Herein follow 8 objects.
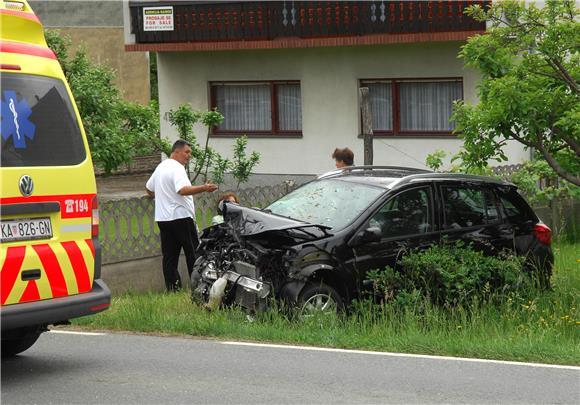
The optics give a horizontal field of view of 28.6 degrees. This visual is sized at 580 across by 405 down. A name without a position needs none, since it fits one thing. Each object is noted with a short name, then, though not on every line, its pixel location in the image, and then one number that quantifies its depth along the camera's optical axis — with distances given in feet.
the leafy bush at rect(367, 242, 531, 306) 36.09
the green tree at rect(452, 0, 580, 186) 40.09
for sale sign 87.92
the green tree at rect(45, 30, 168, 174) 69.41
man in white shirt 44.29
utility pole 55.31
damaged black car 35.06
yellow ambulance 26.18
